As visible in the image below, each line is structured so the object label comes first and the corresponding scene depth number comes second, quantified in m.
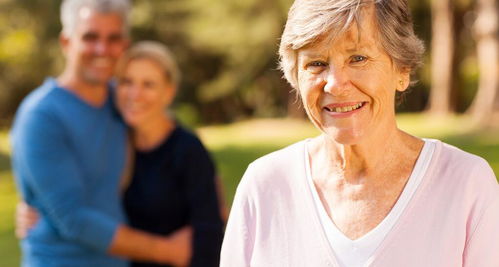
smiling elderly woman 2.14
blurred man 3.67
